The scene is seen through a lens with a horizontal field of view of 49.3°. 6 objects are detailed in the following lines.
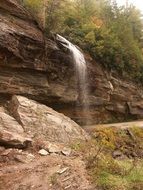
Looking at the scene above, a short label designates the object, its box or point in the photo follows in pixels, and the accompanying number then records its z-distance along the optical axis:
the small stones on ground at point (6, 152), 4.57
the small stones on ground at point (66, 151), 5.07
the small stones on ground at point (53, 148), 5.10
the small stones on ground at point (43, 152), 4.92
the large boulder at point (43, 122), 5.91
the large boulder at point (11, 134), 4.94
